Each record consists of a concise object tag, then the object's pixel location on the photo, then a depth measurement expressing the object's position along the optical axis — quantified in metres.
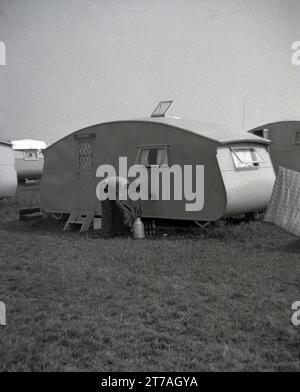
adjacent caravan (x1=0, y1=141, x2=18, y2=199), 19.33
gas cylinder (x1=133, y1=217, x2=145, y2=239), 11.46
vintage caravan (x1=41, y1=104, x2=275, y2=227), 11.43
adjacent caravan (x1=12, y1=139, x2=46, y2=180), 29.78
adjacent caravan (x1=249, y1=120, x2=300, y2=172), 16.44
